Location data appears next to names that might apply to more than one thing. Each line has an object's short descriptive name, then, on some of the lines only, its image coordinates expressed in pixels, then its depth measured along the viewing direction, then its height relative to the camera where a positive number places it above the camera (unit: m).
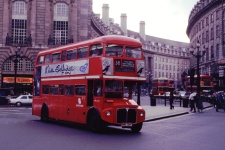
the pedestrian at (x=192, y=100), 30.14 -0.88
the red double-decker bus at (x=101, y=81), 15.99 +0.38
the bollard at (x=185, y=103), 35.91 -1.34
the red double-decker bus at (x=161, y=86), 67.84 +0.61
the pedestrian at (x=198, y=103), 30.23 -1.13
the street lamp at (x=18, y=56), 47.33 +4.28
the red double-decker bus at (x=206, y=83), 55.31 +0.96
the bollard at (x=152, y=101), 37.44 -1.24
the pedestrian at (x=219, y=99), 32.16 -0.86
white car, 40.72 -1.22
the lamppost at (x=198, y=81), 31.78 +0.73
